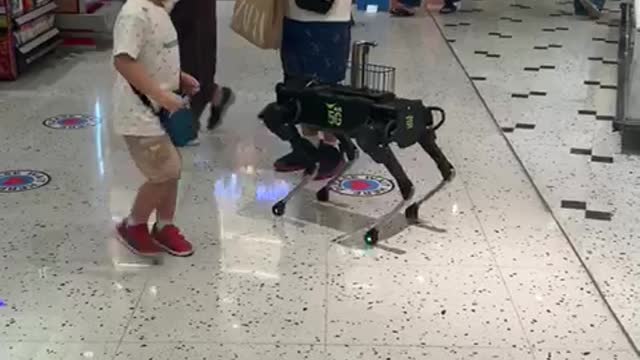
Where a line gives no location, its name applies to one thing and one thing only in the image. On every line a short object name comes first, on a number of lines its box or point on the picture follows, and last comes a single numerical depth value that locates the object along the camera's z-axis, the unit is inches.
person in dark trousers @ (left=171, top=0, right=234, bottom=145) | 157.9
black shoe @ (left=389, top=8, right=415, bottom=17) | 316.8
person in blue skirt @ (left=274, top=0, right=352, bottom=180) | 139.3
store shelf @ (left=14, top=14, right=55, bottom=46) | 212.4
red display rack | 205.5
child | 102.7
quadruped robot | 118.6
